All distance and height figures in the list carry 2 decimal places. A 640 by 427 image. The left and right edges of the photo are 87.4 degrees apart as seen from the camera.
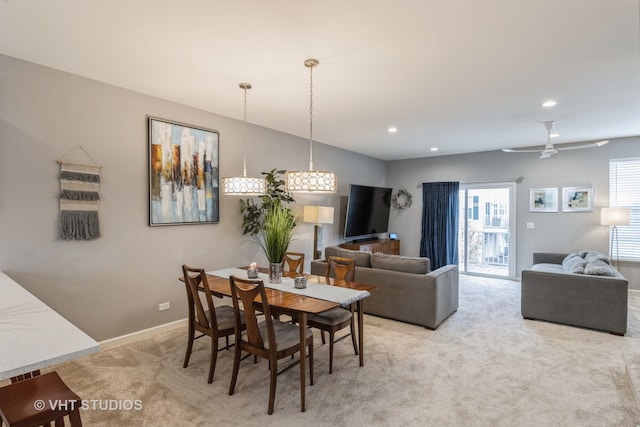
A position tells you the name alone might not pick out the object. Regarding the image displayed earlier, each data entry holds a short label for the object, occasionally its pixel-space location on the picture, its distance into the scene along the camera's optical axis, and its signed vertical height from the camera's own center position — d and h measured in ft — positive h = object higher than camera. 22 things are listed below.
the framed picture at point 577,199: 19.30 +0.81
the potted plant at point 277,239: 9.55 -0.79
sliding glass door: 22.12 -1.18
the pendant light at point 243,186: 10.15 +0.77
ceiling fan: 14.94 +3.05
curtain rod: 21.45 +2.13
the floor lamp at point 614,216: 17.15 -0.16
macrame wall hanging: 9.95 +0.37
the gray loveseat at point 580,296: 12.37 -3.26
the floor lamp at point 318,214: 17.67 -0.13
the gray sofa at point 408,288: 12.89 -3.05
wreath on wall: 25.95 +1.02
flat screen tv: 21.56 +0.06
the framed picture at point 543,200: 20.31 +0.80
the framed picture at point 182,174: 12.08 +1.44
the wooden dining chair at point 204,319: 8.79 -3.07
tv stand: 20.80 -2.24
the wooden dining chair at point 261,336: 7.63 -3.10
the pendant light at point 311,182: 8.60 +0.77
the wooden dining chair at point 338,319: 9.43 -3.10
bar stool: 4.22 -2.55
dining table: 7.77 -2.19
